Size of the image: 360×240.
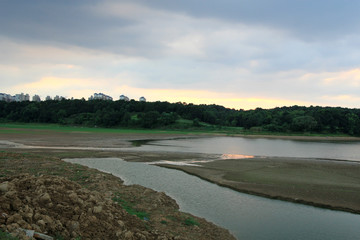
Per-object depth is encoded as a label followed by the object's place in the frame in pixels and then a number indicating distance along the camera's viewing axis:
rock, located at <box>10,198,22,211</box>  9.07
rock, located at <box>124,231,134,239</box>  9.64
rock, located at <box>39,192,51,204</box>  10.14
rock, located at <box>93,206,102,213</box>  10.65
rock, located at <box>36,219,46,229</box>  8.69
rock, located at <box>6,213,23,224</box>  8.18
